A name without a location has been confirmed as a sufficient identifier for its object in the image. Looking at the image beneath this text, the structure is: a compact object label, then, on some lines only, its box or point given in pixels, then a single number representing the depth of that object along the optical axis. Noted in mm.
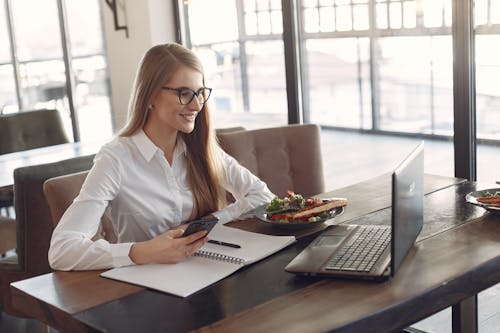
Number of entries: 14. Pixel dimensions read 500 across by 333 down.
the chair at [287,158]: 3055
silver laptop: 1578
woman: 2080
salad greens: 2152
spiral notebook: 1655
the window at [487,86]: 2656
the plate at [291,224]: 2031
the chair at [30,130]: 4164
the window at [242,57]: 3816
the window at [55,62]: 5508
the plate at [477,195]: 2115
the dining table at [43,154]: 3494
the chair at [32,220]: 2676
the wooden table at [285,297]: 1434
